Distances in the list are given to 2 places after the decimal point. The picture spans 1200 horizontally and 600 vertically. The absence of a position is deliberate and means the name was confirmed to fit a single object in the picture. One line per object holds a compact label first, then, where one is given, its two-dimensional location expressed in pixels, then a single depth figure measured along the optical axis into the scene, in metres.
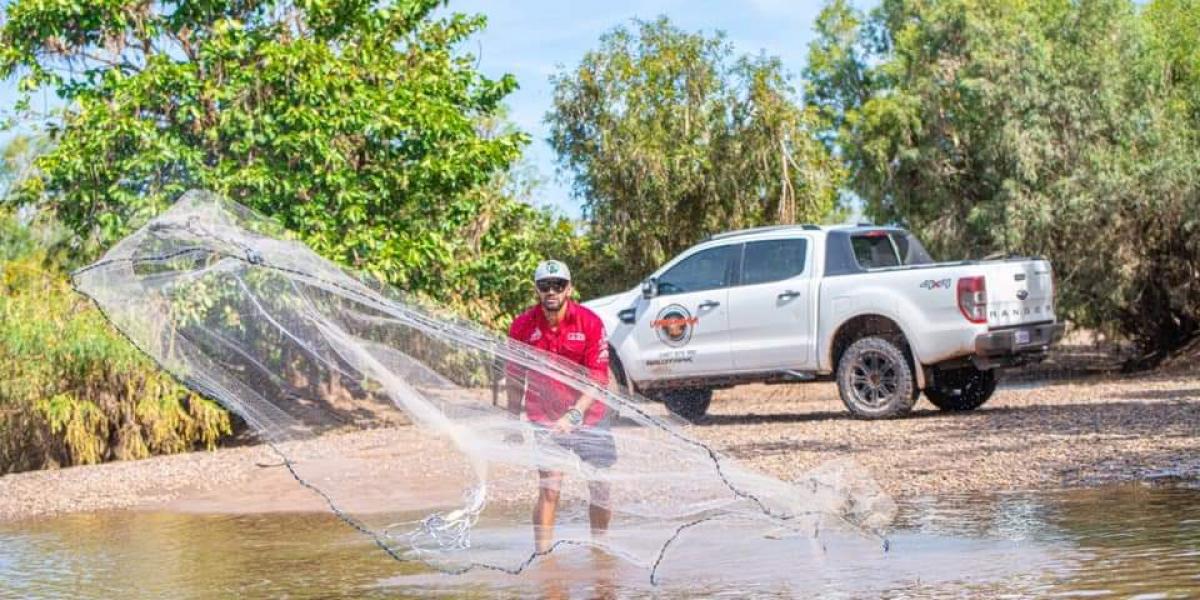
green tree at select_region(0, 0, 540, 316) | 18.08
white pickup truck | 15.98
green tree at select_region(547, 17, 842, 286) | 26.16
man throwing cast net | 8.09
